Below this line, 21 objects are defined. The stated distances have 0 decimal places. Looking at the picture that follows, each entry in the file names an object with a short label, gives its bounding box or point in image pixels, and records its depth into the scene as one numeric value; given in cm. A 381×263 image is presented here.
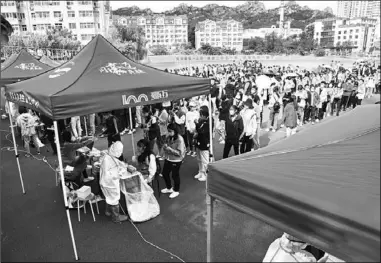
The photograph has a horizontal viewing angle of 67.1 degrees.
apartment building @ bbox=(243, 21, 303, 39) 16275
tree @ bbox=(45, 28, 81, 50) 3397
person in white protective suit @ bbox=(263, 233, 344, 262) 259
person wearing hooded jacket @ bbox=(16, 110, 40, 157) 804
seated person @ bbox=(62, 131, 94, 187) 538
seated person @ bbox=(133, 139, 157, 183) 499
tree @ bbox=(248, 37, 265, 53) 11158
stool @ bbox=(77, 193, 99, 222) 485
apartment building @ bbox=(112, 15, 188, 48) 14450
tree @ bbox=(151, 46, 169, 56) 7937
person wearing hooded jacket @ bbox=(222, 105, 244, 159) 657
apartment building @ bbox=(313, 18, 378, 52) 12231
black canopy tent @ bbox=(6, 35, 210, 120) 420
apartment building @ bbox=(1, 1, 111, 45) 6206
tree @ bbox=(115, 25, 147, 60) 4761
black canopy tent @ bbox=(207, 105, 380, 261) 166
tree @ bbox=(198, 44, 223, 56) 9319
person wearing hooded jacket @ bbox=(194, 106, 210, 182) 611
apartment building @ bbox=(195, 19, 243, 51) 14238
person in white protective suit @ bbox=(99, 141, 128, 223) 451
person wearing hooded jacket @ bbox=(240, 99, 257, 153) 689
